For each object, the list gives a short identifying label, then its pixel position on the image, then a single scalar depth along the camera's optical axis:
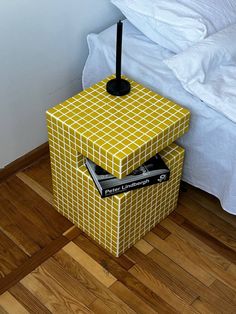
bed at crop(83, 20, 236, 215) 1.51
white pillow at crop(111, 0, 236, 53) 1.56
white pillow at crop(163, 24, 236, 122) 1.45
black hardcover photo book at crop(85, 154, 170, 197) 1.39
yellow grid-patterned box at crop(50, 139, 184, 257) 1.46
